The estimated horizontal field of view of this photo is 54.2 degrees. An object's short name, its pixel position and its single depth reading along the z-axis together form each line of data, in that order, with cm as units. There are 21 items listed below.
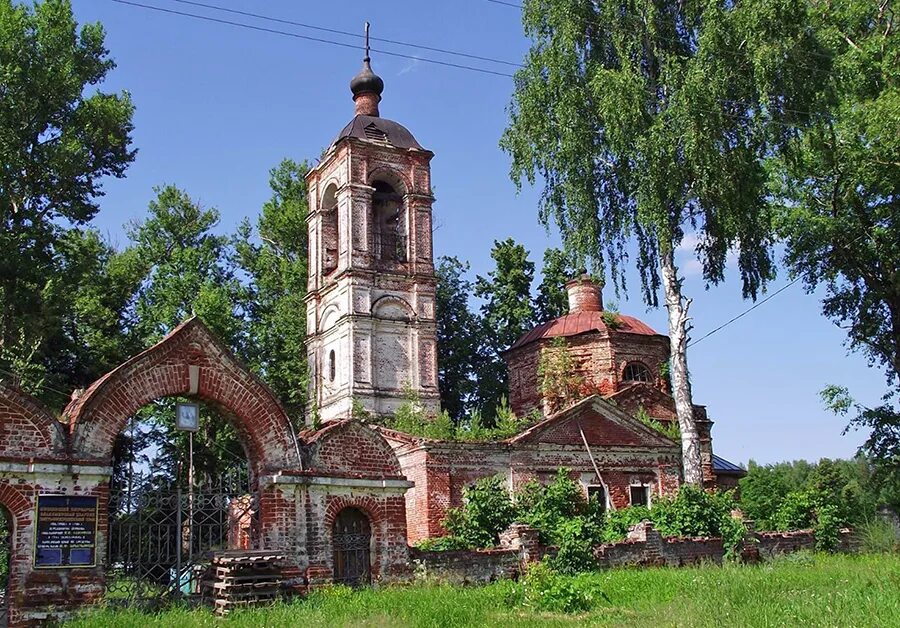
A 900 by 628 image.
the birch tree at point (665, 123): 1911
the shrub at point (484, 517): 1828
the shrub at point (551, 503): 1823
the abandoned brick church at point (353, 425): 1154
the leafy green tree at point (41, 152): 2250
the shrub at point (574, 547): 1589
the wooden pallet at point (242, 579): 1165
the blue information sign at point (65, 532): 1130
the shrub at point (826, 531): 1964
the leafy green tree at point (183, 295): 2573
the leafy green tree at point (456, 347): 3641
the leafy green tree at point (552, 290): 3734
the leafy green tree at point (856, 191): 2009
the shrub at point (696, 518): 1855
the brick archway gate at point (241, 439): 1125
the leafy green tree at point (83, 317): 2395
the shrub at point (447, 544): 1758
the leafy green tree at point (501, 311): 3612
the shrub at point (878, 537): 1954
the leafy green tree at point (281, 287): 3147
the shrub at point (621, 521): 1895
